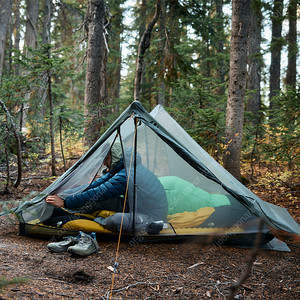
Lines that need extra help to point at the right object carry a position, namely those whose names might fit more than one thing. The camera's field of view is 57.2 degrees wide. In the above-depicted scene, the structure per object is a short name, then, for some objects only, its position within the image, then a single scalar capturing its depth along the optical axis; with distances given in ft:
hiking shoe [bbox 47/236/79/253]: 9.80
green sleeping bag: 12.41
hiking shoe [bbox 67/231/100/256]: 9.51
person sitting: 11.25
